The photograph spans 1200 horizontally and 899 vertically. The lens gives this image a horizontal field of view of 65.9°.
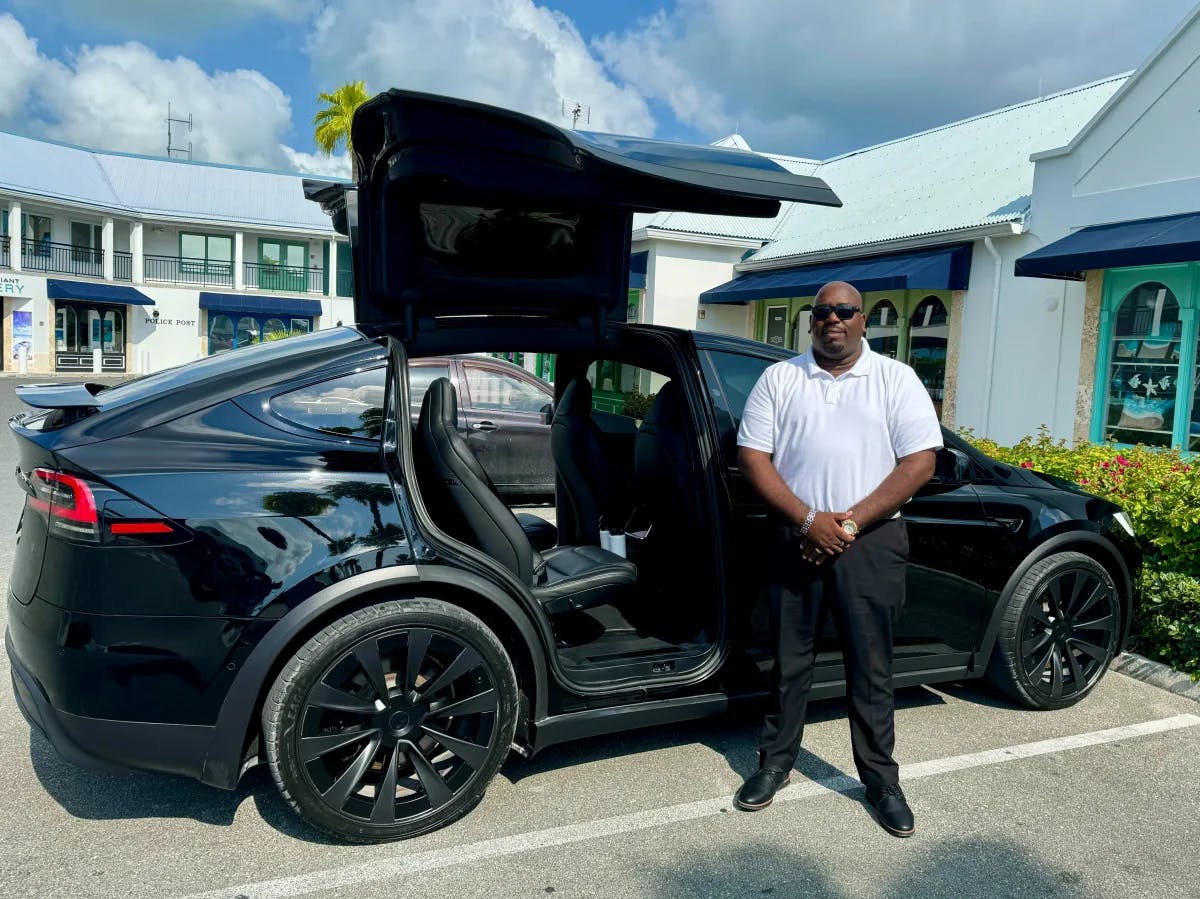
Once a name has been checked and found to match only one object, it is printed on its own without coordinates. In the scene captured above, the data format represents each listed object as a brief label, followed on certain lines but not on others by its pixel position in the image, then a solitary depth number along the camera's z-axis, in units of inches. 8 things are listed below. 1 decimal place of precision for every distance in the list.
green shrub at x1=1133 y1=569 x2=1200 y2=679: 177.9
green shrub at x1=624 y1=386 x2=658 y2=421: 191.8
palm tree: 1263.5
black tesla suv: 104.8
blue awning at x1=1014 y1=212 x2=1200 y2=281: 353.4
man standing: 123.3
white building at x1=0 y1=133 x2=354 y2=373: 1365.7
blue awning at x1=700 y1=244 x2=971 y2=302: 491.2
